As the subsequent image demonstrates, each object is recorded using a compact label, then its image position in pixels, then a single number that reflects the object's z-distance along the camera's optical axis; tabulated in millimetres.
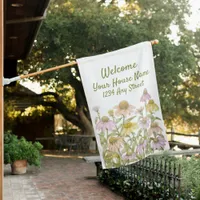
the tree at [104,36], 14992
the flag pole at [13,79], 4358
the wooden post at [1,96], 4059
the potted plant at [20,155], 11211
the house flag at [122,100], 4941
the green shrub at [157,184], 6438
